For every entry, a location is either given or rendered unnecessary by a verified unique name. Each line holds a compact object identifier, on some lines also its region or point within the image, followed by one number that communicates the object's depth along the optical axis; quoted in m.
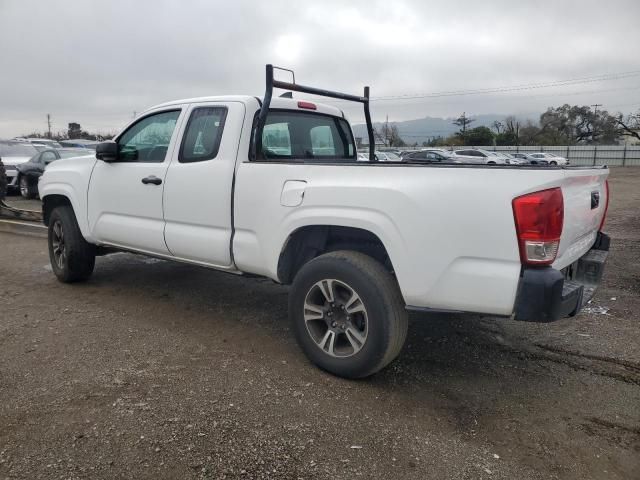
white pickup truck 2.83
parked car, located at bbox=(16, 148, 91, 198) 14.52
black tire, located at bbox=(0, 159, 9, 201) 10.42
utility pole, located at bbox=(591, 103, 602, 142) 73.19
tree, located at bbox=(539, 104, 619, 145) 71.75
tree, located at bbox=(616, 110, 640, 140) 57.81
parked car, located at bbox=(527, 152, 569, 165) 38.78
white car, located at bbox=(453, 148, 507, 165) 37.97
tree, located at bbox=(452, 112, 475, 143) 81.71
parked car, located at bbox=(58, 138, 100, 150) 27.26
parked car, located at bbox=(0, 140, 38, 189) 15.78
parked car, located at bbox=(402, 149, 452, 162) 33.90
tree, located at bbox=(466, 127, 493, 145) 66.62
